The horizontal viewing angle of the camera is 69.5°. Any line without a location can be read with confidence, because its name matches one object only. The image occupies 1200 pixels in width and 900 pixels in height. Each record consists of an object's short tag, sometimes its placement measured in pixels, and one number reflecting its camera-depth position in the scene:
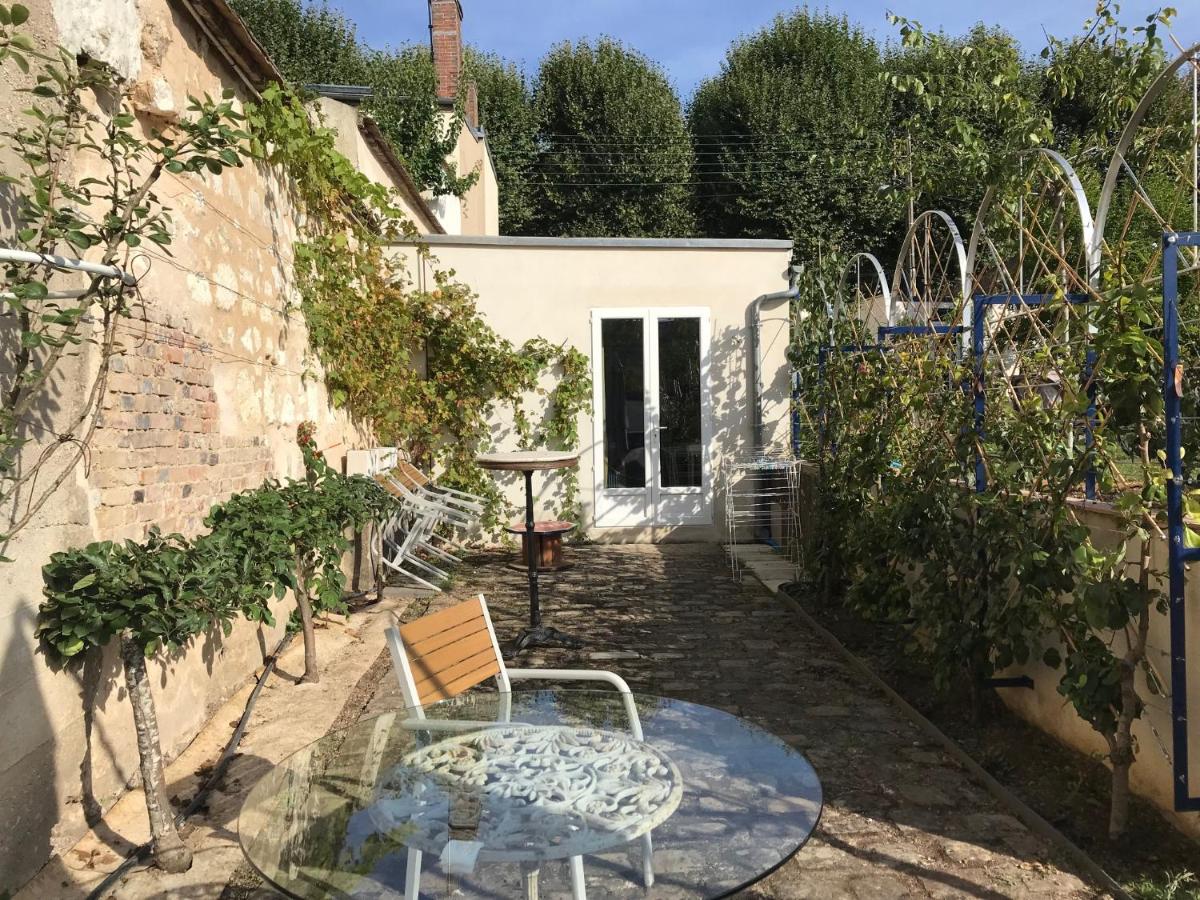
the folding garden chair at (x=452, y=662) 2.49
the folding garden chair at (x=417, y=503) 6.29
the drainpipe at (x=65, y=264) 2.16
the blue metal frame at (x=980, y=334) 3.65
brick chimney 13.77
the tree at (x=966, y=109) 4.06
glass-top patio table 1.74
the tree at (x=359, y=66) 13.43
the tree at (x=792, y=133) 18.81
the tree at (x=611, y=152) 19.69
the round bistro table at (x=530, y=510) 5.04
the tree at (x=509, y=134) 19.72
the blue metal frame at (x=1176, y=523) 2.47
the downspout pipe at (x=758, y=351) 8.54
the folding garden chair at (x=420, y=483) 6.96
